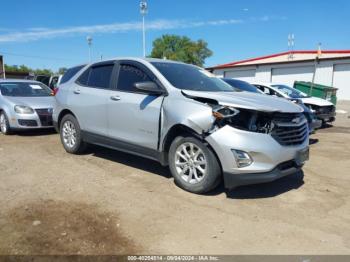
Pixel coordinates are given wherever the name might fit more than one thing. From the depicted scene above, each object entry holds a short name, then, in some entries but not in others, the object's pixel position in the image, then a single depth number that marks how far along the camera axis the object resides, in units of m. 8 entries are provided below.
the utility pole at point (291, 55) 37.94
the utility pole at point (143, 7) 30.72
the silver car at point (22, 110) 9.03
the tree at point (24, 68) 85.60
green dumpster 15.03
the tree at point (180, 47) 80.94
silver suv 4.44
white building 30.00
